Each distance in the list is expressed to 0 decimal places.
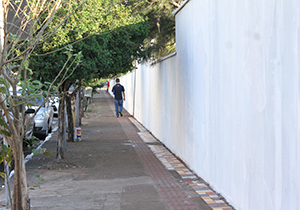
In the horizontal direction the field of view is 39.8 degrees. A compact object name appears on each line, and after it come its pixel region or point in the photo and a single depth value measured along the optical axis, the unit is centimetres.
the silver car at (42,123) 1445
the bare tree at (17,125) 435
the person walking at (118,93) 2239
